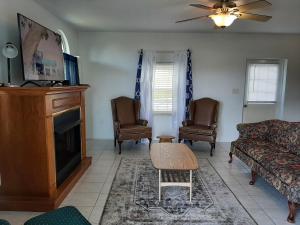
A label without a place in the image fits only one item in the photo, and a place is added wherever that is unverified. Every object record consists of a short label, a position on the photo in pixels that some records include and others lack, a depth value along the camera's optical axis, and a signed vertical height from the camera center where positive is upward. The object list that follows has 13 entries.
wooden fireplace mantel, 2.36 -0.70
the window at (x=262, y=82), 5.39 +0.07
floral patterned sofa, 2.33 -0.87
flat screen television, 2.56 +0.38
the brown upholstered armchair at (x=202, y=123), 4.48 -0.79
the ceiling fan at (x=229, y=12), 2.67 +0.88
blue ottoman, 1.62 -0.96
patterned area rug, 2.30 -1.33
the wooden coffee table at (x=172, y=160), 2.71 -0.94
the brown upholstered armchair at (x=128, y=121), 4.47 -0.78
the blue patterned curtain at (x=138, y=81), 5.12 +0.06
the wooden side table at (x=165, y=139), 4.49 -1.05
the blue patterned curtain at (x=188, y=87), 5.18 -0.06
